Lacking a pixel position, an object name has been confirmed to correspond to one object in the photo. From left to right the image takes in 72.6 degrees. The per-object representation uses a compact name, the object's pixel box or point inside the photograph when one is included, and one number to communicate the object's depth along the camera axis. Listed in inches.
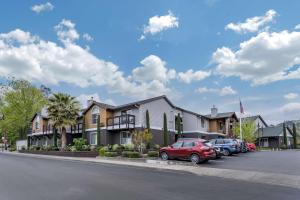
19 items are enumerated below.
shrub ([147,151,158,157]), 684.2
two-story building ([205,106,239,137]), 1359.8
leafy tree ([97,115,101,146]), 993.1
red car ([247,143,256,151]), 991.8
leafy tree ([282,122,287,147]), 1473.3
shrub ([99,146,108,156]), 773.4
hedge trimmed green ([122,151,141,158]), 674.5
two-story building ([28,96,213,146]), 973.5
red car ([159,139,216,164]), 558.7
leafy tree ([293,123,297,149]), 1451.7
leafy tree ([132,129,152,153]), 802.0
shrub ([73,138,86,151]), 918.2
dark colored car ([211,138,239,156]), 756.9
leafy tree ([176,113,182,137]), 1091.1
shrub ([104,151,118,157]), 740.4
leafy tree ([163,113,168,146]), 976.0
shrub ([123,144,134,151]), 807.9
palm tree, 1029.7
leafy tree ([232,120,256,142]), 1336.8
